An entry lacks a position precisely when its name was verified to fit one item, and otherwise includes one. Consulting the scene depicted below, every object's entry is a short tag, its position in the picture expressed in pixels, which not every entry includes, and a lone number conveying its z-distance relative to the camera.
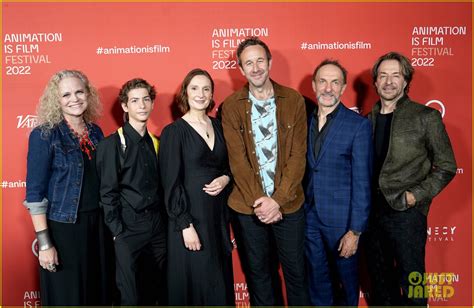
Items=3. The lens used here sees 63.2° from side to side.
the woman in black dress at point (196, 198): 2.28
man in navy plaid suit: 2.29
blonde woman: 2.21
